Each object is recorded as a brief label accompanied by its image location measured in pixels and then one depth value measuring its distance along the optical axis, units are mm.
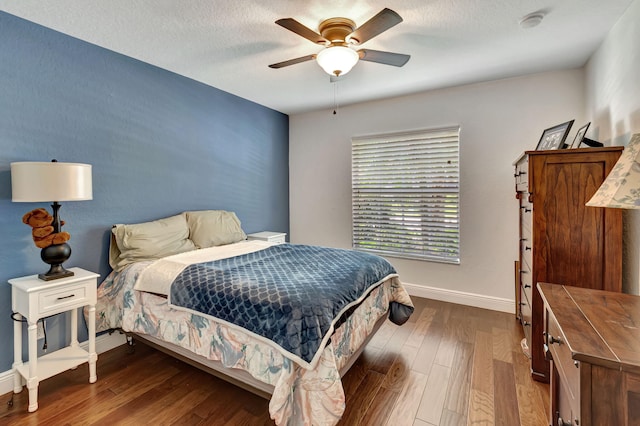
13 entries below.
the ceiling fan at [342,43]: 1820
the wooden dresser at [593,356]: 842
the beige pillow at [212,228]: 3021
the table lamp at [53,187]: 1854
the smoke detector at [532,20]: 2002
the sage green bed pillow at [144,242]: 2445
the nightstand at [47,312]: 1857
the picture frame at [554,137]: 2127
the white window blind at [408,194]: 3525
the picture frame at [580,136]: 2200
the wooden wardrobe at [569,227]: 1824
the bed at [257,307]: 1524
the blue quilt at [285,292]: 1540
